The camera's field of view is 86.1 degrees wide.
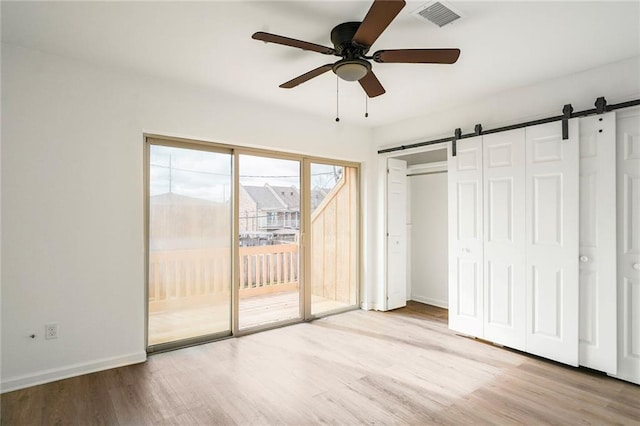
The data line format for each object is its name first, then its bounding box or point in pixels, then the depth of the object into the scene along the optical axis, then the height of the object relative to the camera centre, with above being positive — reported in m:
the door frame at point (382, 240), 4.86 -0.36
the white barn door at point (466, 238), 3.73 -0.26
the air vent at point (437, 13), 2.09 +1.28
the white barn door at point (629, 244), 2.75 -0.25
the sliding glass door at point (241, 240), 3.45 -0.28
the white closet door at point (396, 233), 4.90 -0.26
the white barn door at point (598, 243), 2.84 -0.24
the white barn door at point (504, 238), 3.38 -0.24
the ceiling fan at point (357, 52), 2.02 +1.03
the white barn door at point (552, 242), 3.03 -0.25
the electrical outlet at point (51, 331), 2.73 -0.92
